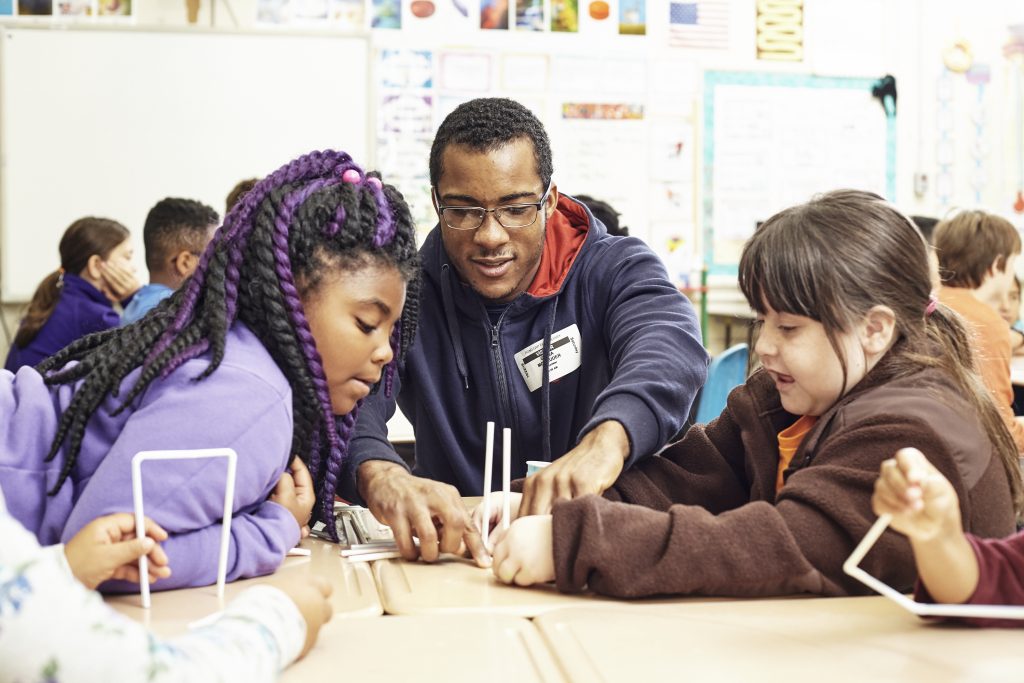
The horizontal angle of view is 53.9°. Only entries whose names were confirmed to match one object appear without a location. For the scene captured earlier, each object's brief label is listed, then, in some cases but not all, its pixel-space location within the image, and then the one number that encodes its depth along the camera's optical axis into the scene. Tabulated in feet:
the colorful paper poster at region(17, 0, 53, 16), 14.64
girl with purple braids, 3.51
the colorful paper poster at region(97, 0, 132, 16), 14.92
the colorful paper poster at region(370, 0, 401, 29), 15.56
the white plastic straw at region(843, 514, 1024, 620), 2.81
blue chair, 10.79
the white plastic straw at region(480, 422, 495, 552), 3.91
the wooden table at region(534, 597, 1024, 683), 2.65
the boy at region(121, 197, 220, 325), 12.06
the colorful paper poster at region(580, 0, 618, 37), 16.28
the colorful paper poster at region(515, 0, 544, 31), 16.06
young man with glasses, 5.74
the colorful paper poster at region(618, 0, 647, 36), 16.39
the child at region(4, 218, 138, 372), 11.82
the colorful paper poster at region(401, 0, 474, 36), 15.64
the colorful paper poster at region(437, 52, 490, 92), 15.70
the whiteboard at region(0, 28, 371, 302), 14.55
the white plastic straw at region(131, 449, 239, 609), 3.18
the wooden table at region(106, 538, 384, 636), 3.19
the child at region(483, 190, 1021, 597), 3.41
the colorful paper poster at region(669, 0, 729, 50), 16.53
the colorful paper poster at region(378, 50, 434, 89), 15.51
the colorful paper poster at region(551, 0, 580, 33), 16.17
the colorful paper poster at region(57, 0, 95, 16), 14.73
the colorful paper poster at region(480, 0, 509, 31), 15.92
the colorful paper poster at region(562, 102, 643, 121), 16.17
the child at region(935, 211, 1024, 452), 11.02
